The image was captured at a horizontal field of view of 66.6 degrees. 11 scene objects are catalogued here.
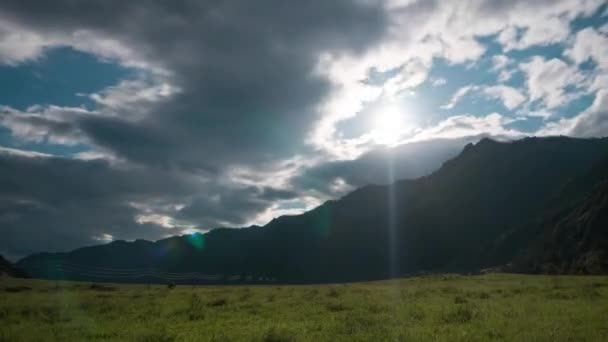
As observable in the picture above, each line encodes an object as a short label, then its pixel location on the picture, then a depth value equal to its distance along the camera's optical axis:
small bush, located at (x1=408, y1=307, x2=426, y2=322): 24.06
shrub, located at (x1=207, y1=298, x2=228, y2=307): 35.22
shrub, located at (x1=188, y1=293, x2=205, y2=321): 26.98
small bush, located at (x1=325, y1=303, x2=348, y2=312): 29.64
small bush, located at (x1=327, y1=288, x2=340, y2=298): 41.71
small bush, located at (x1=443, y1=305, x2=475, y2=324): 23.27
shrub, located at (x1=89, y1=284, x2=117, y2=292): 59.99
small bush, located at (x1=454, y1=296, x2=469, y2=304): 32.06
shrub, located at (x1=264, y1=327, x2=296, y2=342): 19.12
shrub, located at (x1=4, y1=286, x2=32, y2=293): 54.62
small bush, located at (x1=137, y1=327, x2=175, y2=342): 19.52
